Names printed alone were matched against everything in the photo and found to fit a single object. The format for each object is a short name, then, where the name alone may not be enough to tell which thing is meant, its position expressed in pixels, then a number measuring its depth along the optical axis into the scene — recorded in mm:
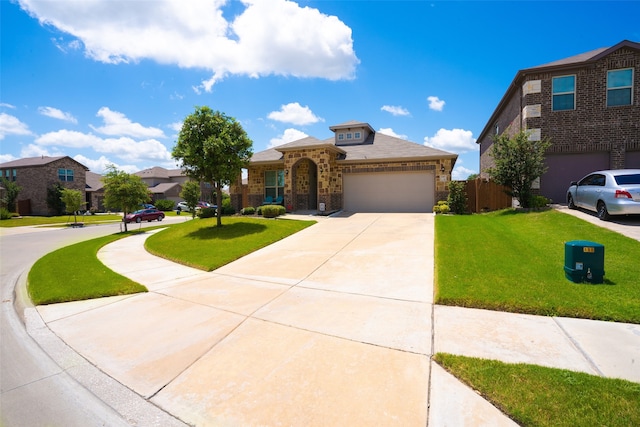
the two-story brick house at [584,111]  14070
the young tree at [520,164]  13672
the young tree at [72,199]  28203
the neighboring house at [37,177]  39625
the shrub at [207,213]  19914
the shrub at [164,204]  46250
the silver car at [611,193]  9695
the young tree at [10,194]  37925
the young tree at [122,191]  20047
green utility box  5746
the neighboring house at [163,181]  52444
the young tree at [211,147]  13742
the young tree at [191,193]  30359
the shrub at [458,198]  16766
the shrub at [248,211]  19328
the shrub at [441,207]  16875
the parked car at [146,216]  30658
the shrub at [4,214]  33000
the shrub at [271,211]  17625
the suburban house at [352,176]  18734
